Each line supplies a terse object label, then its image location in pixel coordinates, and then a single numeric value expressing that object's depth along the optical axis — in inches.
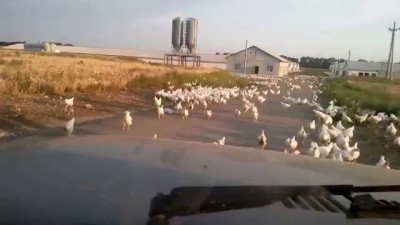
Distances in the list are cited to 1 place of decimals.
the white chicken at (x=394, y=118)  728.2
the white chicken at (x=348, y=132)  481.4
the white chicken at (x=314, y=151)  337.7
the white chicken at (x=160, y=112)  659.4
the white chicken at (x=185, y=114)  670.2
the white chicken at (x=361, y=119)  717.9
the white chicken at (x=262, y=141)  434.6
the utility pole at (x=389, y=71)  1930.4
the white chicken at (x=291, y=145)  401.4
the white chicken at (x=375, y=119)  694.5
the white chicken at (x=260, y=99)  995.3
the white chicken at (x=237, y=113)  743.0
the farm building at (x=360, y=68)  3764.8
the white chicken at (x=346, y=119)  713.6
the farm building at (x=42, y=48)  2684.5
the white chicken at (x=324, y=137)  454.9
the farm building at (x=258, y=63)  3223.4
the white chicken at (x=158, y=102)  697.0
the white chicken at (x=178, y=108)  713.0
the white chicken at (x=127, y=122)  523.5
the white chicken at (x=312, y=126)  578.3
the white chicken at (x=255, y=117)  695.7
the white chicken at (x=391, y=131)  588.6
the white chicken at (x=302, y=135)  503.8
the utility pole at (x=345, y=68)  3838.6
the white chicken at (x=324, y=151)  348.4
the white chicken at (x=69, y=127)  417.1
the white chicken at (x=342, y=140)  423.2
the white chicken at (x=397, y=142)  502.1
